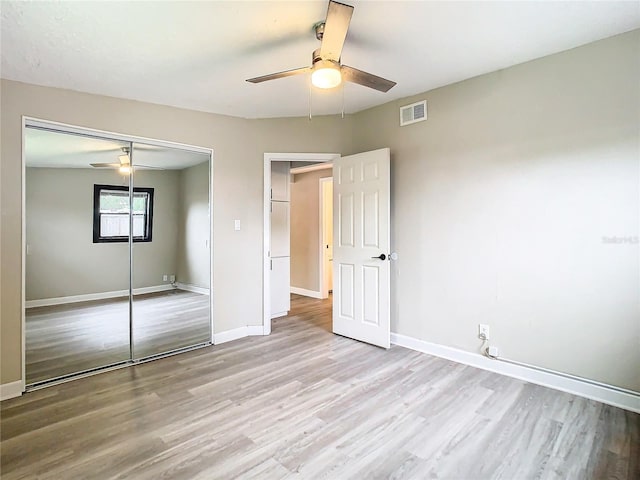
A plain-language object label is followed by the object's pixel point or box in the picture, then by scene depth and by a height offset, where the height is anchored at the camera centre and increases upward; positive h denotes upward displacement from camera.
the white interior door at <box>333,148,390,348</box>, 3.51 -0.10
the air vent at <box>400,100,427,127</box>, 3.37 +1.27
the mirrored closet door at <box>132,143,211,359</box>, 3.32 -0.12
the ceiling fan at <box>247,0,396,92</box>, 1.75 +1.08
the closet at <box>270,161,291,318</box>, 4.86 -0.03
